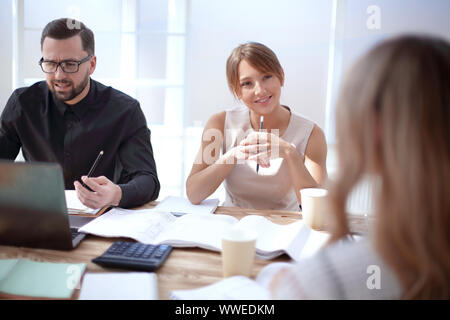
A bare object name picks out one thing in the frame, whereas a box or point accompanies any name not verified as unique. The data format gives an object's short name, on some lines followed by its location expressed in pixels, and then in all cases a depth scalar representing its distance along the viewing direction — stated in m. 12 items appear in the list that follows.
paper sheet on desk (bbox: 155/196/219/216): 1.40
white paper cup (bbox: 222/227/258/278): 0.86
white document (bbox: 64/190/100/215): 1.29
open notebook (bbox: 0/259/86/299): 0.78
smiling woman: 1.80
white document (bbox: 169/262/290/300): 0.76
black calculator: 0.91
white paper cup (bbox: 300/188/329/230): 1.22
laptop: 0.94
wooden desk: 0.86
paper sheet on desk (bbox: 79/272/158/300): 0.77
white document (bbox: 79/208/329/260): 1.04
